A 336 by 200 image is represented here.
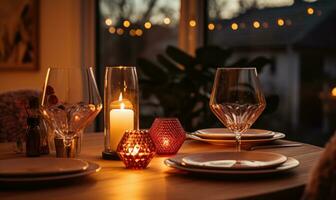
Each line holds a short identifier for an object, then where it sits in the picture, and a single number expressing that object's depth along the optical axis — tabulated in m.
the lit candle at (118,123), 1.71
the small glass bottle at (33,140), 1.69
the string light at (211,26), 3.95
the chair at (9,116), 2.51
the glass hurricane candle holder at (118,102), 1.70
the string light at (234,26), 3.77
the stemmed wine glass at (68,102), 1.56
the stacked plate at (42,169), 1.32
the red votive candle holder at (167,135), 1.72
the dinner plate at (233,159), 1.46
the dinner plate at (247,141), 1.83
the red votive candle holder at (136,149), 1.53
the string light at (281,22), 3.55
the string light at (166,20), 4.07
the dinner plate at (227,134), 1.85
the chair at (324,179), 1.05
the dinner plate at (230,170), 1.38
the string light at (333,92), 3.23
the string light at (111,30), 4.25
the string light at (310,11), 3.37
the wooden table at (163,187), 1.26
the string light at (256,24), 3.68
